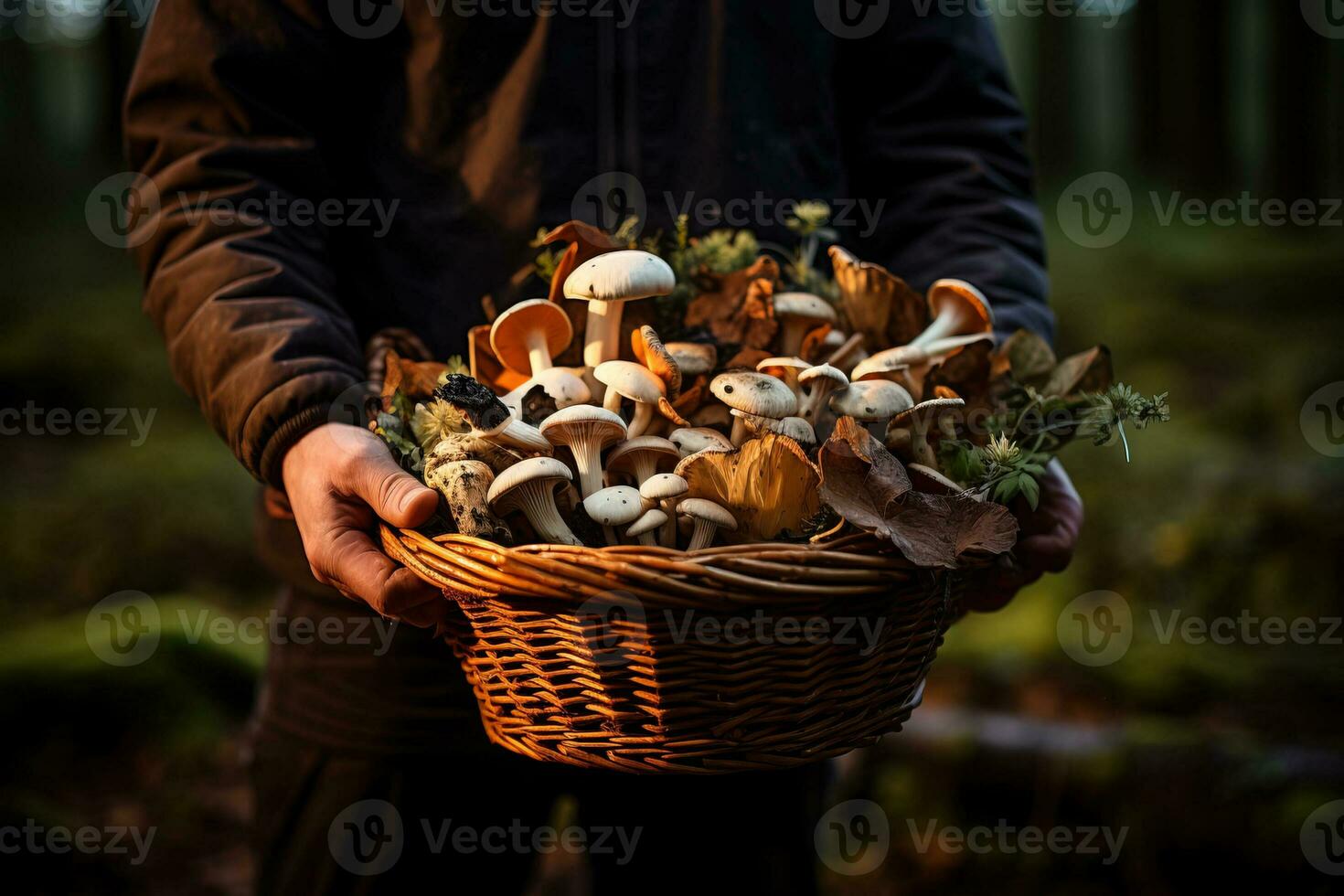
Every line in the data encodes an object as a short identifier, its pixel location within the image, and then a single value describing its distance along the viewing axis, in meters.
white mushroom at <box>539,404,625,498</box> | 1.49
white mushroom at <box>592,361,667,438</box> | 1.58
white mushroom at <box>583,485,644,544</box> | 1.48
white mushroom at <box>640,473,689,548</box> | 1.47
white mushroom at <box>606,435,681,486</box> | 1.58
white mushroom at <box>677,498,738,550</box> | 1.46
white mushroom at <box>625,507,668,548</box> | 1.48
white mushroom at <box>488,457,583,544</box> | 1.43
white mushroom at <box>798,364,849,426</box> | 1.58
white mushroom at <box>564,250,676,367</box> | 1.61
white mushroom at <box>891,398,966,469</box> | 1.58
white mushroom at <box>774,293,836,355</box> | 1.80
